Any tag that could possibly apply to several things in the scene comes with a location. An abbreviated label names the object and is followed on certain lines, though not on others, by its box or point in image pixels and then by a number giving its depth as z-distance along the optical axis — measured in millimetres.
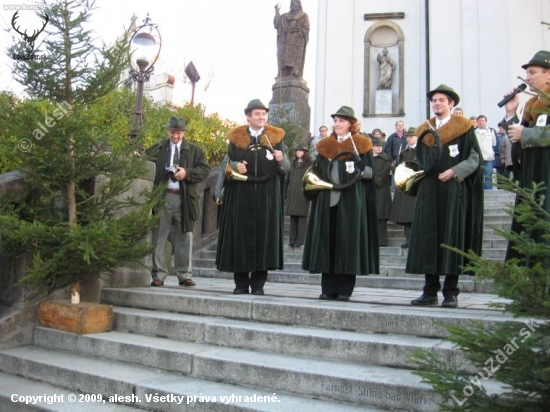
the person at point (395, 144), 14680
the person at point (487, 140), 13195
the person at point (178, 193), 7914
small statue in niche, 23406
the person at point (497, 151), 11458
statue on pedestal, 21250
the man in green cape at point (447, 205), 5805
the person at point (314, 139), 14875
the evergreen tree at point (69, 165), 5855
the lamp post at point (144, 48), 10875
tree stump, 5863
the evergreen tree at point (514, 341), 2775
